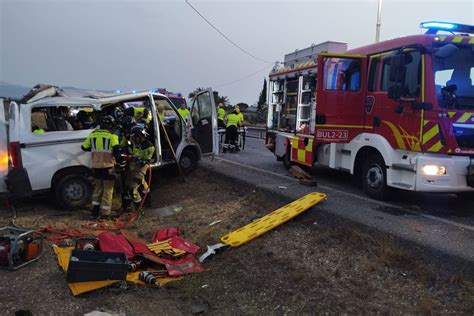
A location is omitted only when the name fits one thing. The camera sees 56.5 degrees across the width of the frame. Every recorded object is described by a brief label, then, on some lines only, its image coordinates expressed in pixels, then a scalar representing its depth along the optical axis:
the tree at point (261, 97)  51.62
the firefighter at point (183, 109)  13.53
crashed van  7.07
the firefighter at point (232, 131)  14.91
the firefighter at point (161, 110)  9.82
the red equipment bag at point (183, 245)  5.80
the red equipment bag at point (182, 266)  5.13
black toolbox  4.44
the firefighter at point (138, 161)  7.81
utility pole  17.70
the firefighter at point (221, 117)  16.55
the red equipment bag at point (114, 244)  5.29
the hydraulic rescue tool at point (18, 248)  4.98
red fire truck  6.08
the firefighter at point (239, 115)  15.26
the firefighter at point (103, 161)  7.20
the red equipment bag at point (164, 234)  6.37
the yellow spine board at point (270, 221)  5.74
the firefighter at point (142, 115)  9.32
